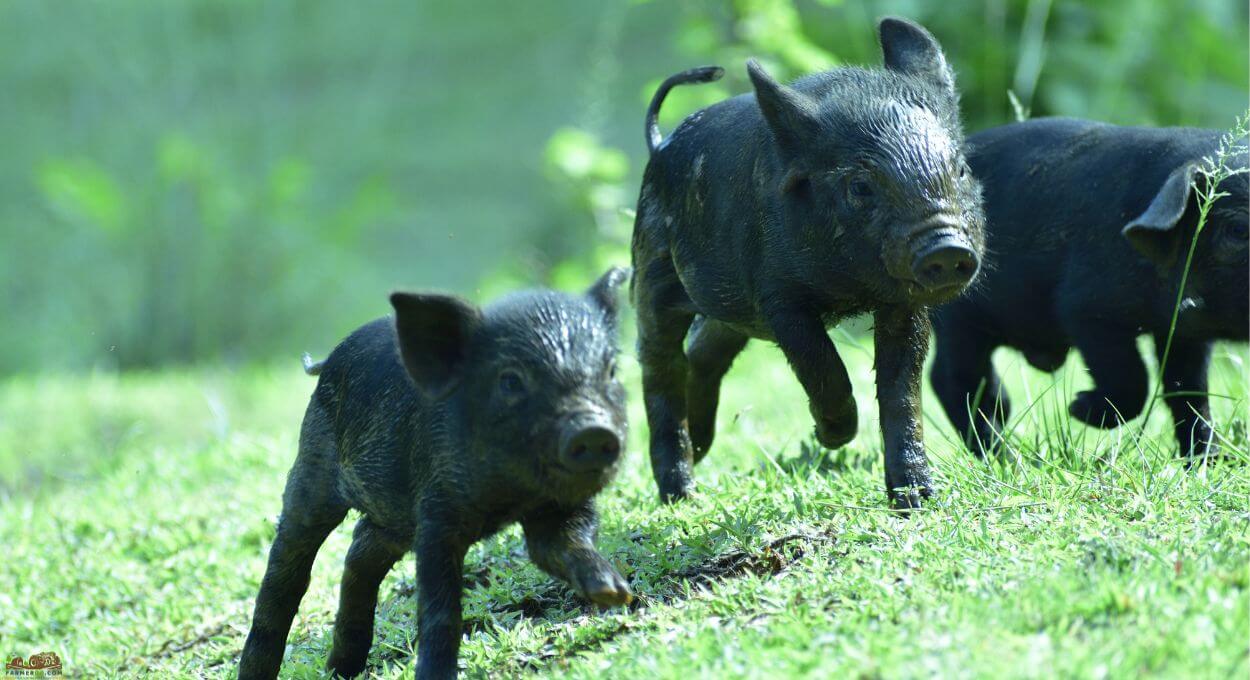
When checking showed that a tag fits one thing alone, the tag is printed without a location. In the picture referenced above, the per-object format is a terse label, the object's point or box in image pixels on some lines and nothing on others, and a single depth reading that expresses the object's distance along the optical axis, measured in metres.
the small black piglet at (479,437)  7.89
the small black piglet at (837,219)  9.11
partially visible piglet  11.03
